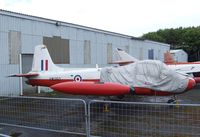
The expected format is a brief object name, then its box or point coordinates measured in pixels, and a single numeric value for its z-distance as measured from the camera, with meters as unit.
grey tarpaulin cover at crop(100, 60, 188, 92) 11.03
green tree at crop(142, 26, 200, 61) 60.69
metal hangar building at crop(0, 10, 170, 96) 16.83
